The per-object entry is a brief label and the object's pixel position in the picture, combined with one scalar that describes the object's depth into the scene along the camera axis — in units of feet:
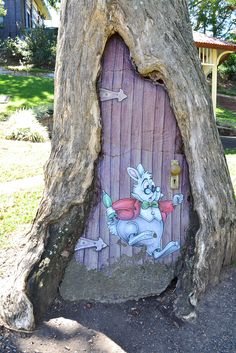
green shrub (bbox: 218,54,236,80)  88.61
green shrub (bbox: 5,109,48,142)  36.86
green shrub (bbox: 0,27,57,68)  67.56
